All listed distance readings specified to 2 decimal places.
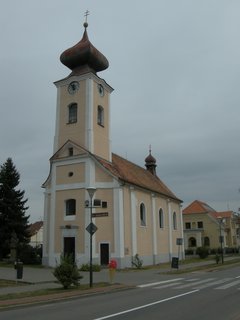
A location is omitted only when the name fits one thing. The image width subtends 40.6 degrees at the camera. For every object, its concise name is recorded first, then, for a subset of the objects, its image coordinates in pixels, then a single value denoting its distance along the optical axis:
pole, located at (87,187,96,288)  15.43
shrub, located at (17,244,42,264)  29.69
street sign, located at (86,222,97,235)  15.43
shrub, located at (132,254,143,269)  27.62
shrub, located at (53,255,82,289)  13.81
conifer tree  33.75
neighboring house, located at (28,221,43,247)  70.94
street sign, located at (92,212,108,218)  16.09
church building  27.28
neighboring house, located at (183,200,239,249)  60.15
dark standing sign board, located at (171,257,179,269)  23.40
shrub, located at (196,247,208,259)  40.33
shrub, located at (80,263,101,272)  24.26
